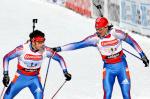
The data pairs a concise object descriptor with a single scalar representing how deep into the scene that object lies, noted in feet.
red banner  144.86
